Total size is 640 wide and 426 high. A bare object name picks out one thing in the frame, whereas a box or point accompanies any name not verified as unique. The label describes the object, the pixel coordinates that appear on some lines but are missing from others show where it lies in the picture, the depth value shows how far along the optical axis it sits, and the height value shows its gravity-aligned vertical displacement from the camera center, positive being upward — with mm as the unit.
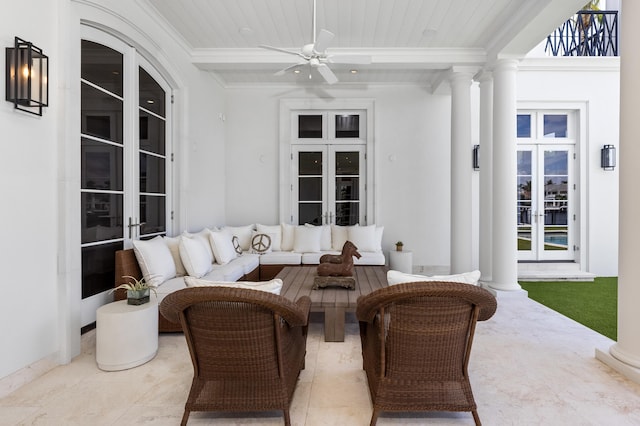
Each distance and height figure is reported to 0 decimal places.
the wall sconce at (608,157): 6043 +956
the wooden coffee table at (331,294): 3152 -785
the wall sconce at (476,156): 6207 +990
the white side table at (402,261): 5754 -796
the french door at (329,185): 6457 +495
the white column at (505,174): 4672 +510
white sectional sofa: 3369 -520
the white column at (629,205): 2555 +55
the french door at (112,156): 3189 +557
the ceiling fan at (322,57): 3248 +1552
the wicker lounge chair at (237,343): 1742 -696
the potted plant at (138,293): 2842 -666
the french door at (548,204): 6418 +158
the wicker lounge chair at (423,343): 1798 -697
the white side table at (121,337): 2643 -950
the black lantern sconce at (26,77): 2391 +935
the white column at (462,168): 5238 +666
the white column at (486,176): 5285 +557
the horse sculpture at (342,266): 3682 -564
